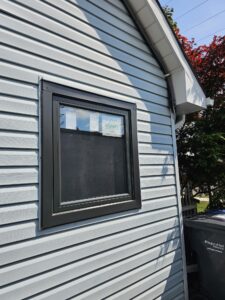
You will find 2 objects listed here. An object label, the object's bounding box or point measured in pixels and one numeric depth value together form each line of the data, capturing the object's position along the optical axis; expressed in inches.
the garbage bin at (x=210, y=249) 130.6
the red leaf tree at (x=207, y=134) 214.7
